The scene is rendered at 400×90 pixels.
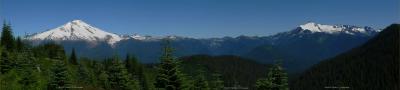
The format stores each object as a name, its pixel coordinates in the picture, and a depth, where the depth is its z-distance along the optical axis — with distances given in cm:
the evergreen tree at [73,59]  12764
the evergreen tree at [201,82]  5809
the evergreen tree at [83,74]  9635
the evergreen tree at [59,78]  4812
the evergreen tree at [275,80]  3109
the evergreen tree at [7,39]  9088
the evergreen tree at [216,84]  5912
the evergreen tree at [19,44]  9656
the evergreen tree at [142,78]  14675
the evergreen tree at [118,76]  7184
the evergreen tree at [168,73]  3130
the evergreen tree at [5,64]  5216
